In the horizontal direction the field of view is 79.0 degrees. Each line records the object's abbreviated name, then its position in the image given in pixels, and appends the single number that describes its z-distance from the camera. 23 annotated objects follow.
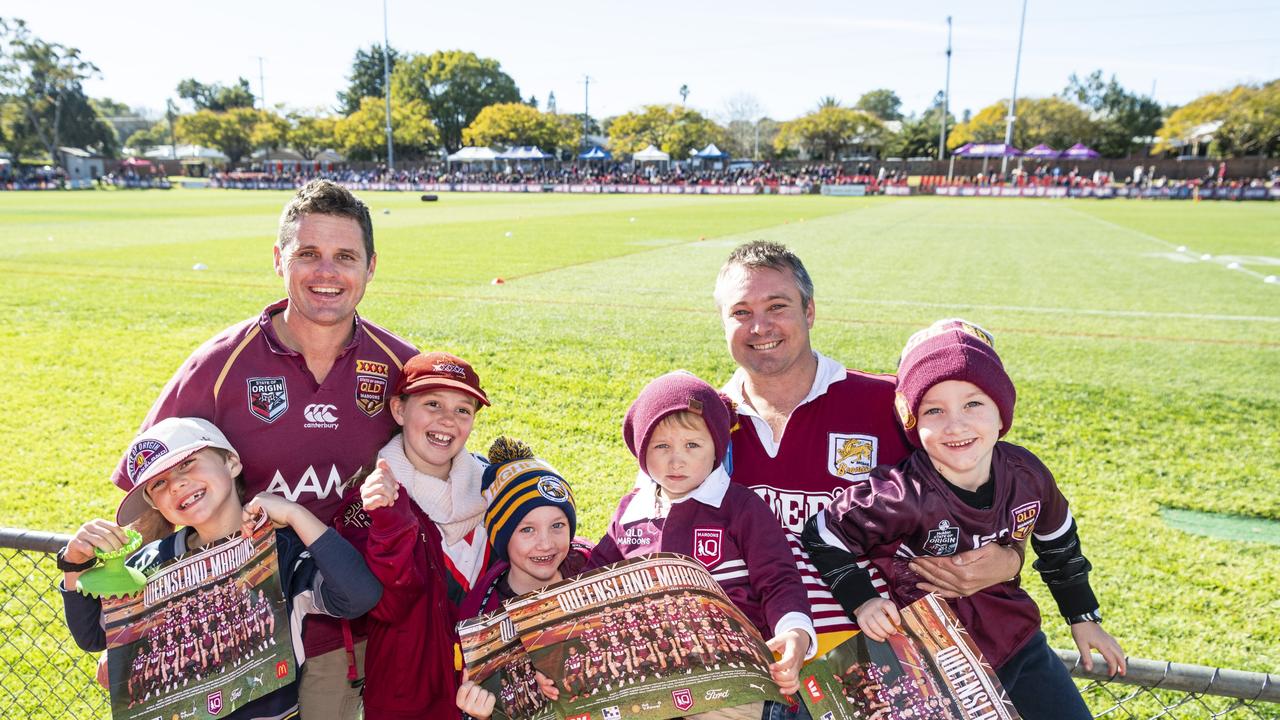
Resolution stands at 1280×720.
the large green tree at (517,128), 84.38
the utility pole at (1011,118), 57.59
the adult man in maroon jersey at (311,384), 2.62
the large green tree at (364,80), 111.94
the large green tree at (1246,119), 57.59
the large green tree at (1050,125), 70.94
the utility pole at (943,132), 63.59
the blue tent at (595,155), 70.69
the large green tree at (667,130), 81.75
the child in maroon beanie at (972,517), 2.23
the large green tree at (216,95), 115.50
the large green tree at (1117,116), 70.94
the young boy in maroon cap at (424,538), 2.24
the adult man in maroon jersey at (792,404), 2.68
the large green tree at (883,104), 131.00
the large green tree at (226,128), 86.75
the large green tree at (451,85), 98.31
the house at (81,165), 77.38
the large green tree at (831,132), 78.00
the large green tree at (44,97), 77.38
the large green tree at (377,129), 84.06
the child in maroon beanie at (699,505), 2.27
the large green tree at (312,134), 85.69
